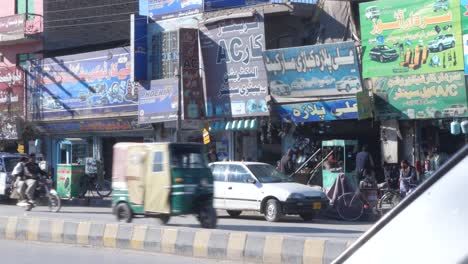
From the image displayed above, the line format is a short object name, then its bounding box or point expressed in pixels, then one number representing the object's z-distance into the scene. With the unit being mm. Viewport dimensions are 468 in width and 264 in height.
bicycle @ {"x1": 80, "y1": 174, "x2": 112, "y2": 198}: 23812
